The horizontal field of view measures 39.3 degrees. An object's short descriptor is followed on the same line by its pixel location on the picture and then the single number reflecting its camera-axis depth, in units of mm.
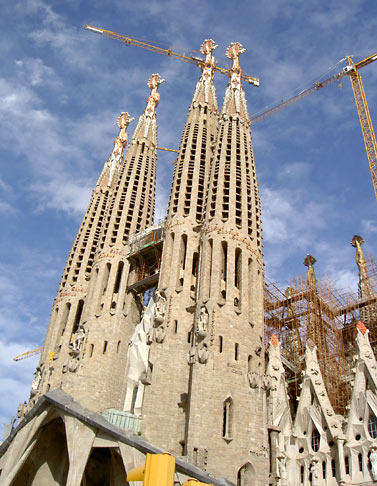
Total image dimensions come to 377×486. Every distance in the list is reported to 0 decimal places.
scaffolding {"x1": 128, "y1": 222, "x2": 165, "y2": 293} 36406
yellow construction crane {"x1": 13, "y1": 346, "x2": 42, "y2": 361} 65062
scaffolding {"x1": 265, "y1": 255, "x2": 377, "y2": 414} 35375
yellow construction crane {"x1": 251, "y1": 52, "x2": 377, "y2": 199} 47156
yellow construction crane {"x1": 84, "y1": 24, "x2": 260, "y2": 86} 57062
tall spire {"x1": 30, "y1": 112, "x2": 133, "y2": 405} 33531
